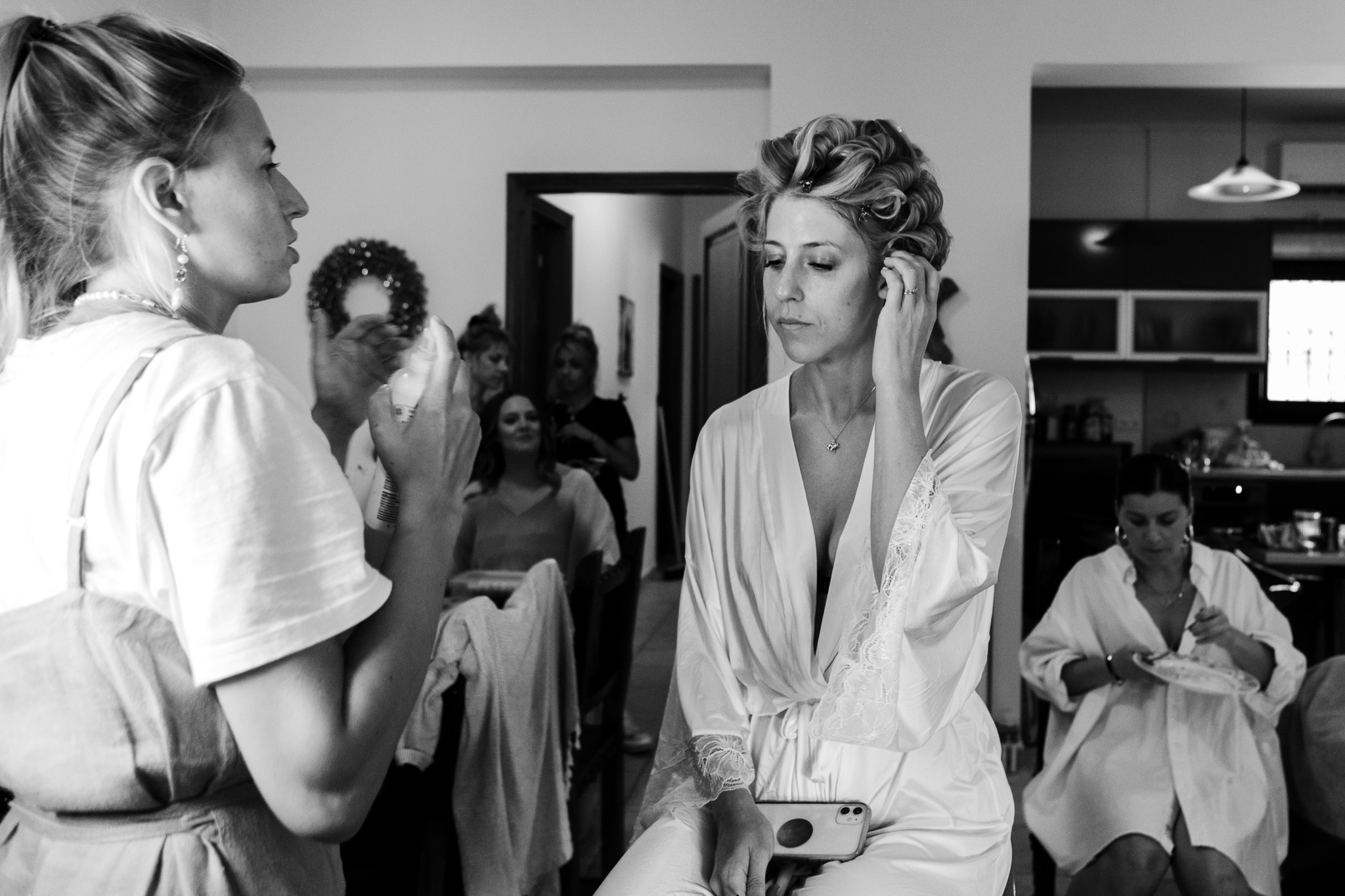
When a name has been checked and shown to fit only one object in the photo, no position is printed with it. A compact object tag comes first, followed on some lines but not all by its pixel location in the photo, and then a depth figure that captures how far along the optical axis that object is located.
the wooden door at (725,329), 5.47
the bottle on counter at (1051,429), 7.60
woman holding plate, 2.37
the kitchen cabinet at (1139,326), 7.12
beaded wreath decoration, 5.05
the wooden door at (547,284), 6.07
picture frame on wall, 8.41
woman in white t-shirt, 0.84
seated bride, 1.50
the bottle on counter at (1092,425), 7.49
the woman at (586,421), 4.88
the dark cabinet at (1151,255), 7.12
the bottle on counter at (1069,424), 7.59
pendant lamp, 6.10
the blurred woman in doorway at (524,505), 3.83
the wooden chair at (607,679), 2.76
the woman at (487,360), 4.37
